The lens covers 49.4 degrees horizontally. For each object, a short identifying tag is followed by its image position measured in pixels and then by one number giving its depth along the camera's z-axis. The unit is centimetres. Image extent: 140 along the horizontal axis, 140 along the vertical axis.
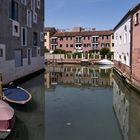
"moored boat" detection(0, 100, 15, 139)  539
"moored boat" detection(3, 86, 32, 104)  802
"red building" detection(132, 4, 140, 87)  1161
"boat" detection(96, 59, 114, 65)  2994
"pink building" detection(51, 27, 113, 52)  4412
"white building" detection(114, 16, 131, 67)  1508
